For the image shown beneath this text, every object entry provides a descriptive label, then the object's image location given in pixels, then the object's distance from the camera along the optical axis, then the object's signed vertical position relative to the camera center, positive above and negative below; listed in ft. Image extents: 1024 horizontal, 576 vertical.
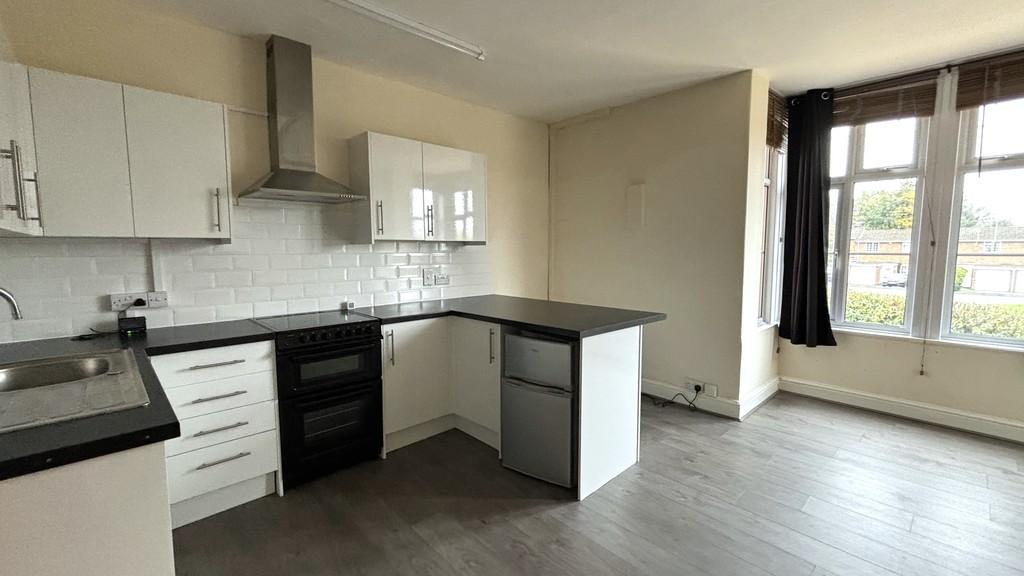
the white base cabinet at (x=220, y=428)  6.72 -2.85
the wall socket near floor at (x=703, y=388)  11.77 -3.67
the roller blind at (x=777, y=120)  11.93 +3.82
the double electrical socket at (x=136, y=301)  7.52 -0.79
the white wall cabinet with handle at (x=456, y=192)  10.76 +1.64
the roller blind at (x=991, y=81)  9.75 +4.00
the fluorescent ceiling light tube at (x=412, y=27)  7.43 +4.30
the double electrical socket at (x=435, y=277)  11.97 -0.61
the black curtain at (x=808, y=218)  12.14 +1.05
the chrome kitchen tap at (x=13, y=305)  5.30 -0.61
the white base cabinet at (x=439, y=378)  9.23 -2.74
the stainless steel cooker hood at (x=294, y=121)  8.61 +2.77
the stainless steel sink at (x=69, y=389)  3.57 -1.32
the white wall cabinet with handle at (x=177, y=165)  7.02 +1.55
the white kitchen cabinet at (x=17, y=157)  4.92 +1.23
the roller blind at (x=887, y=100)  10.92 +4.07
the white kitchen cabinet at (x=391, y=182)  9.68 +1.69
